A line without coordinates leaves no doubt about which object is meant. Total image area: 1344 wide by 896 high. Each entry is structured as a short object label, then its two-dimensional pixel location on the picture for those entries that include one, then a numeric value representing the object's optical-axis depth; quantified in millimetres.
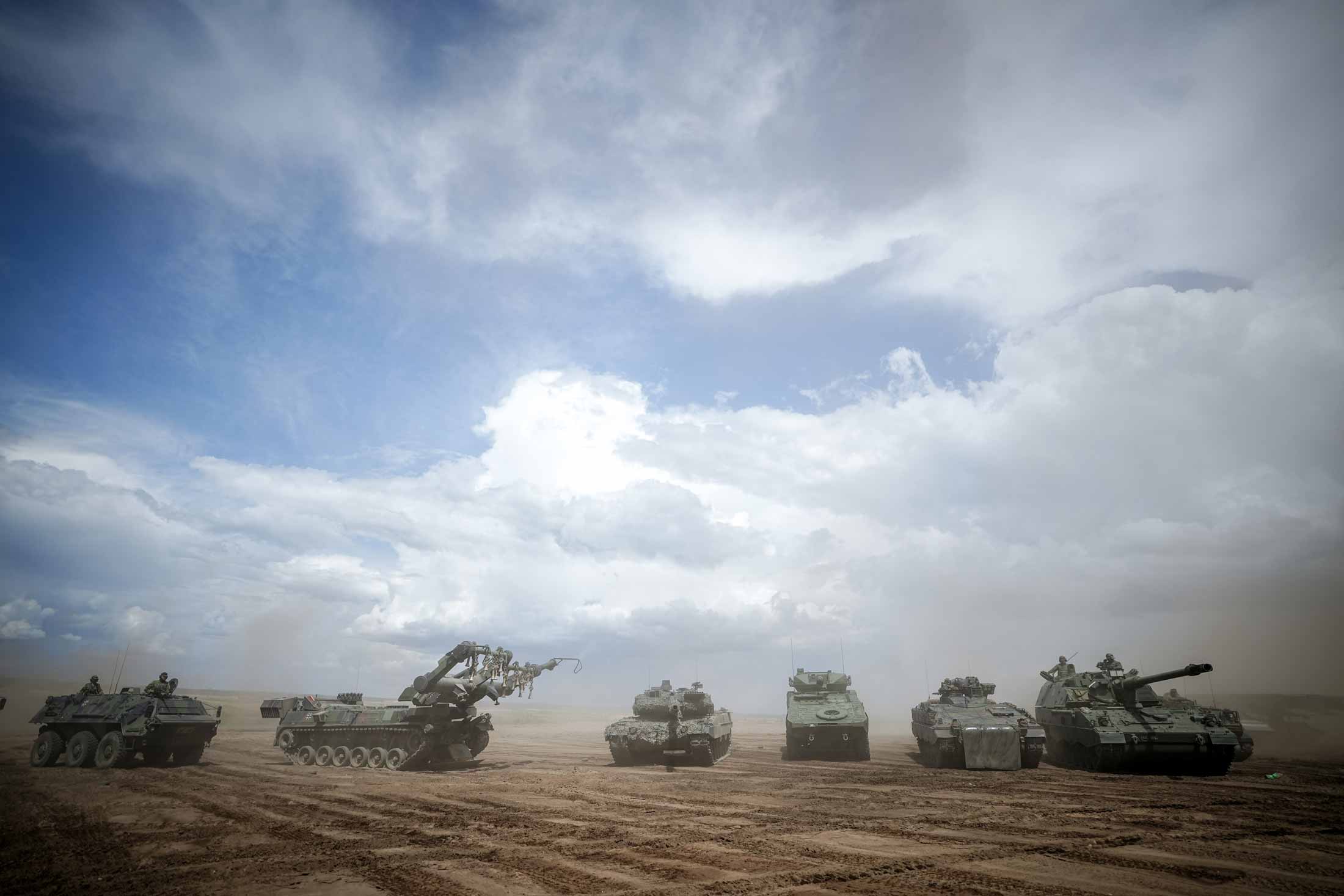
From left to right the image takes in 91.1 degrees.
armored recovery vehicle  21266
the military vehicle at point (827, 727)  22500
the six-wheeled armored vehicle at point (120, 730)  19208
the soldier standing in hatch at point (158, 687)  20686
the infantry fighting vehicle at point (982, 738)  18547
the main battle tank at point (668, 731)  21078
